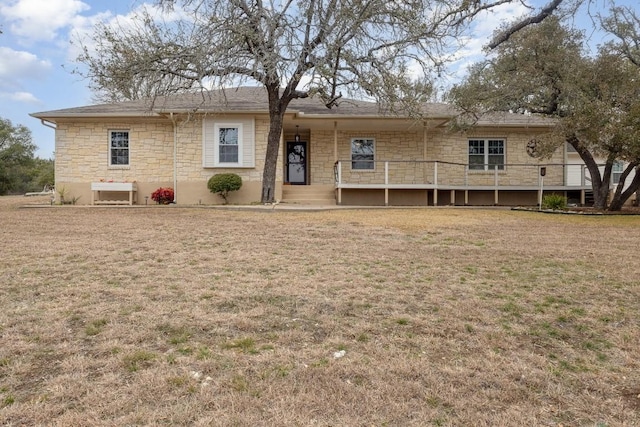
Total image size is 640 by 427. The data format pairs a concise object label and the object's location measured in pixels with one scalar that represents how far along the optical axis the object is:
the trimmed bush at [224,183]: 15.14
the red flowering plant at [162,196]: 15.79
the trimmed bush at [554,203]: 14.09
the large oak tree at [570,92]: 12.23
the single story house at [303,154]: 15.90
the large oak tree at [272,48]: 11.78
